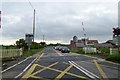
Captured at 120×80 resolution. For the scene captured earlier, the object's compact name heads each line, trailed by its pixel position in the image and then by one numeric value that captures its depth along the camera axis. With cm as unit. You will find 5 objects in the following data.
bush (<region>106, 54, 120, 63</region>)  916
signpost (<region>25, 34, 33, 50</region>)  1969
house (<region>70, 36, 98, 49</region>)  1841
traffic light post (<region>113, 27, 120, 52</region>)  1505
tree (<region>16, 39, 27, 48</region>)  2225
